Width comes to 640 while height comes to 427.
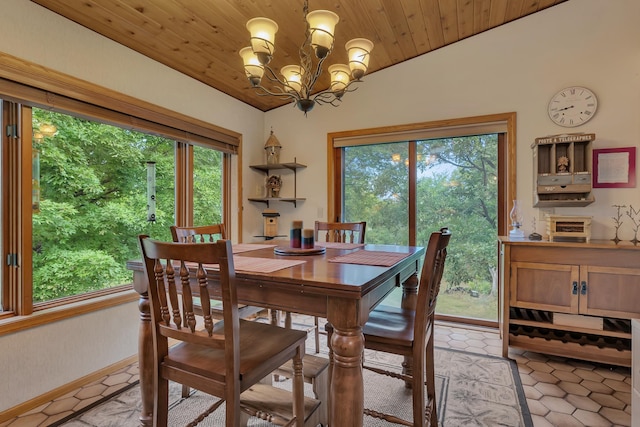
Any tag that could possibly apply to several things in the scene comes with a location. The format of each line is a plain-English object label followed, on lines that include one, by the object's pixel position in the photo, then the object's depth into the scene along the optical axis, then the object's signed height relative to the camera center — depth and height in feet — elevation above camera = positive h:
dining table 3.66 -1.02
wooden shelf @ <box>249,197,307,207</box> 11.70 +0.52
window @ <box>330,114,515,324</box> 9.83 +0.68
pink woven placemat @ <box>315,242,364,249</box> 7.07 -0.72
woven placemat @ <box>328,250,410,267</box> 4.95 -0.74
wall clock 8.38 +2.81
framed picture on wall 8.07 +1.15
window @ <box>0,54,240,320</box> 6.02 +0.65
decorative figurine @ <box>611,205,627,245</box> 8.16 -0.14
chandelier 5.12 +2.74
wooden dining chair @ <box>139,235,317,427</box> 3.38 -1.71
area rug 5.61 -3.57
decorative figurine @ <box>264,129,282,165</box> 11.92 +2.36
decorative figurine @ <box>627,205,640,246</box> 8.00 -0.11
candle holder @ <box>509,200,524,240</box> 8.53 -0.20
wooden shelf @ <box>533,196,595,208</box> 7.91 +0.27
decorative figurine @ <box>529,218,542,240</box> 8.15 -0.57
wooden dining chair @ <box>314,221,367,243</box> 8.39 -0.40
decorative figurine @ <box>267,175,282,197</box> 12.15 +1.10
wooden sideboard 7.12 -1.94
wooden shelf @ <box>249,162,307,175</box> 11.70 +1.73
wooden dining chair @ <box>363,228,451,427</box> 4.36 -1.80
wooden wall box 7.84 +1.11
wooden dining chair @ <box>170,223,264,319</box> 6.17 -0.46
